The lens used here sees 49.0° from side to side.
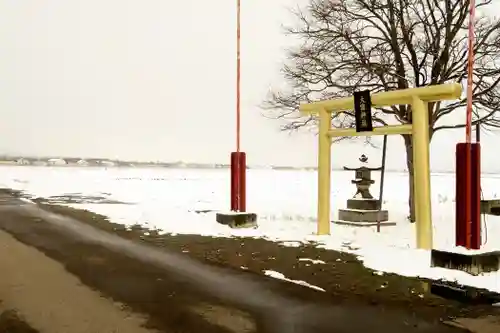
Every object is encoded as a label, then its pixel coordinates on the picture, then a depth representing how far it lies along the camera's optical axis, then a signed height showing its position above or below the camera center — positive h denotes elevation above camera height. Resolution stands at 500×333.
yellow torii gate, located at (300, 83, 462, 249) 9.83 +0.75
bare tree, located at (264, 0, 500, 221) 14.64 +3.12
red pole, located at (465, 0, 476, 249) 8.20 +0.13
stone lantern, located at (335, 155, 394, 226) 15.34 -1.15
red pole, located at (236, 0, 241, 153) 14.75 +2.69
